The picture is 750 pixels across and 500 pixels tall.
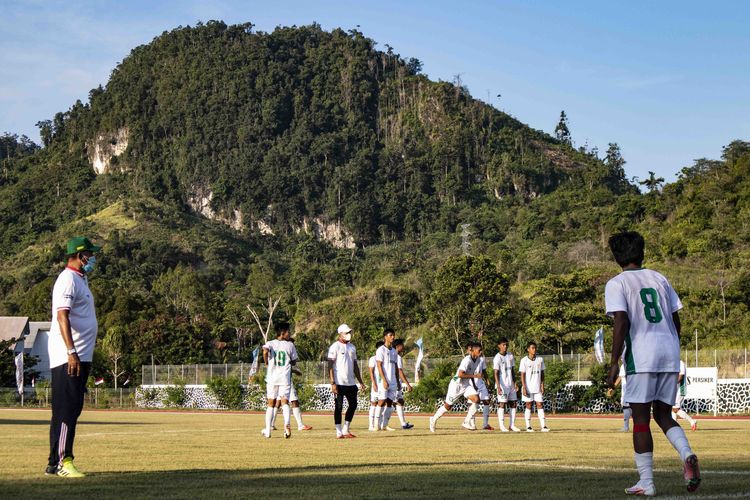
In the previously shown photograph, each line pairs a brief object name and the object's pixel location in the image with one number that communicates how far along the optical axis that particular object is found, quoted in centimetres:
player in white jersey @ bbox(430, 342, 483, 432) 2167
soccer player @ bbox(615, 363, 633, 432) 2128
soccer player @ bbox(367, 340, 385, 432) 2150
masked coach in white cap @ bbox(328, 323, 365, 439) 1888
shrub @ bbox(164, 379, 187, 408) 5431
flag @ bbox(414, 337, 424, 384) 4275
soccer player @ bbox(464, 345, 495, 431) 2198
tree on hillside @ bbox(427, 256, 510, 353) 7194
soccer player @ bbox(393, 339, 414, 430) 2245
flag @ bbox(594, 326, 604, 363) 3922
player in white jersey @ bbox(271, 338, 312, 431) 1939
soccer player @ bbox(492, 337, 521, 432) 2216
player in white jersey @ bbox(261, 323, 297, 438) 1884
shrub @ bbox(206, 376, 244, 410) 5006
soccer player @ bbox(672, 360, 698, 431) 2177
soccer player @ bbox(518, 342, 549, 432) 2227
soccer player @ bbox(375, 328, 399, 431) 2138
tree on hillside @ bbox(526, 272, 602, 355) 6406
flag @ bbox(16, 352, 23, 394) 5947
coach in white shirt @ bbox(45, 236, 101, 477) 988
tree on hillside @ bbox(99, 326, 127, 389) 7712
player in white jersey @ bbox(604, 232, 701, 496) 833
